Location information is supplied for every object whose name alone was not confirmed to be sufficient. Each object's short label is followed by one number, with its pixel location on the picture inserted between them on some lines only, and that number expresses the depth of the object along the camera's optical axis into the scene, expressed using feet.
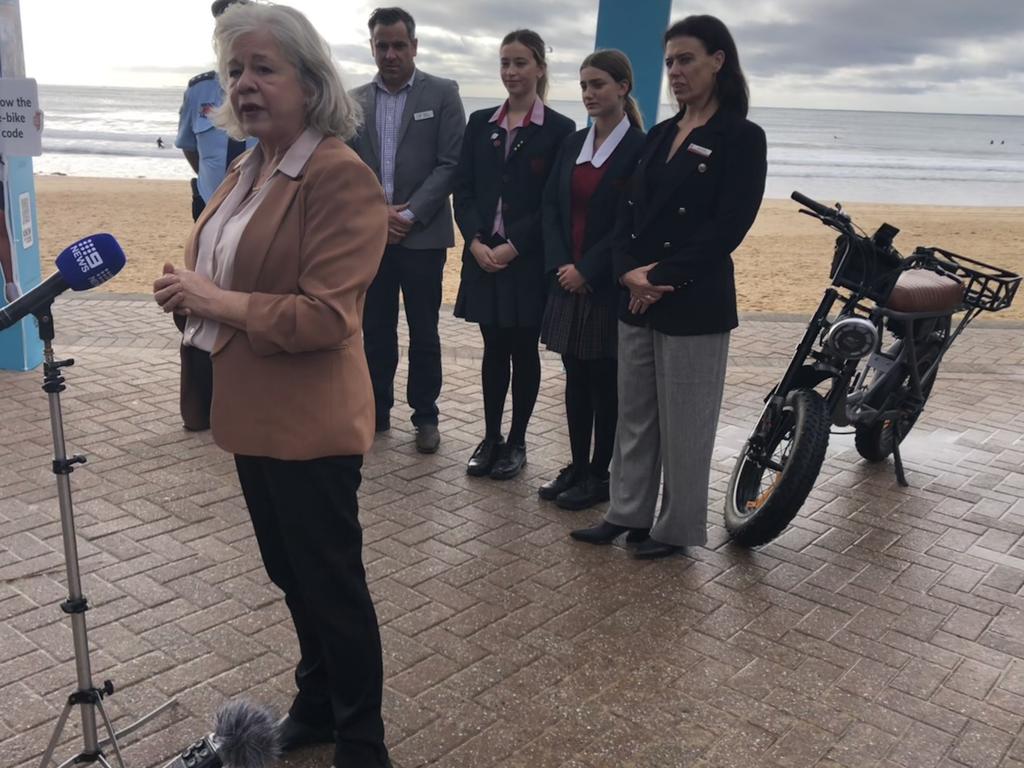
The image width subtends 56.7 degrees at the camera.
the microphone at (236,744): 8.55
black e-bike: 13.78
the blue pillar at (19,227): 20.24
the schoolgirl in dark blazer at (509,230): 15.81
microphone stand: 7.40
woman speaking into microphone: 7.30
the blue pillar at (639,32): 21.07
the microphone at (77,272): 7.06
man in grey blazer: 17.12
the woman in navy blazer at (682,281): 12.13
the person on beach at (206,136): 18.24
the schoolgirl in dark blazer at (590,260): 14.39
